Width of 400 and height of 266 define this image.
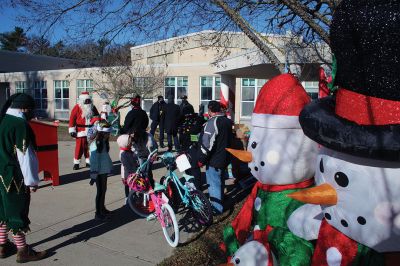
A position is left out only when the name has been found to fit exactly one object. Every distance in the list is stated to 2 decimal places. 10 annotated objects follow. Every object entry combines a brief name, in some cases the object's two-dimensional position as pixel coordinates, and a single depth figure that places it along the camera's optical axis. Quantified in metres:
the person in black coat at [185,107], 11.93
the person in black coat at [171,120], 11.78
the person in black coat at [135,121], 6.48
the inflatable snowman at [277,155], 2.91
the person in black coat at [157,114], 13.23
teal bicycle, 5.47
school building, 7.75
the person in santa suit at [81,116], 9.05
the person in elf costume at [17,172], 4.36
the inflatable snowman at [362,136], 1.88
